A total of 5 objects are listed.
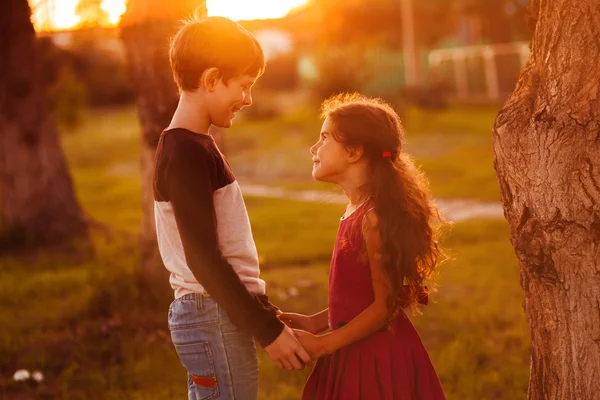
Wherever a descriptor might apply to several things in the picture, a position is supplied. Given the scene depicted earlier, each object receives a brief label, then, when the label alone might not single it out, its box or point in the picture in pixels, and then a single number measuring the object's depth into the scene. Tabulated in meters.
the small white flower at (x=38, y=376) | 4.52
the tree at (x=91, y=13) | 6.00
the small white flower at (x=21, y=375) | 4.50
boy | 2.31
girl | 2.62
